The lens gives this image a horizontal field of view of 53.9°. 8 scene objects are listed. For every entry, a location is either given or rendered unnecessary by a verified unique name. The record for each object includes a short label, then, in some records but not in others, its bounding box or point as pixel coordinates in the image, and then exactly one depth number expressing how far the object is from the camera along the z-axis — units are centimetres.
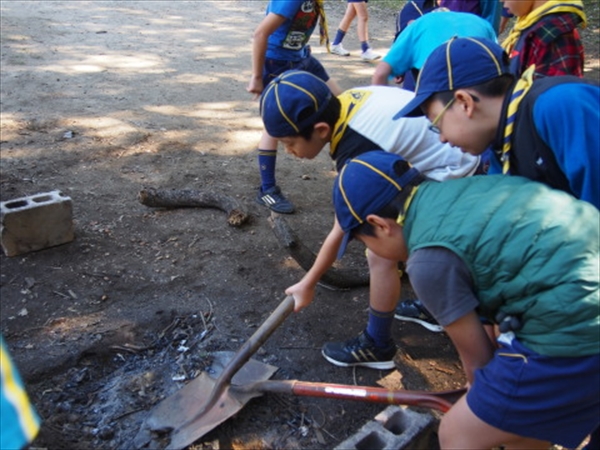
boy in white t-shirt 252
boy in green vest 159
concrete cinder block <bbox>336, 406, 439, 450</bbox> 225
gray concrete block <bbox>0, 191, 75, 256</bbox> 353
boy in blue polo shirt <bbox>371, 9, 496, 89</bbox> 307
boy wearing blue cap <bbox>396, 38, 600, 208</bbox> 176
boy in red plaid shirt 281
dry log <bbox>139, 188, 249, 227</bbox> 414
